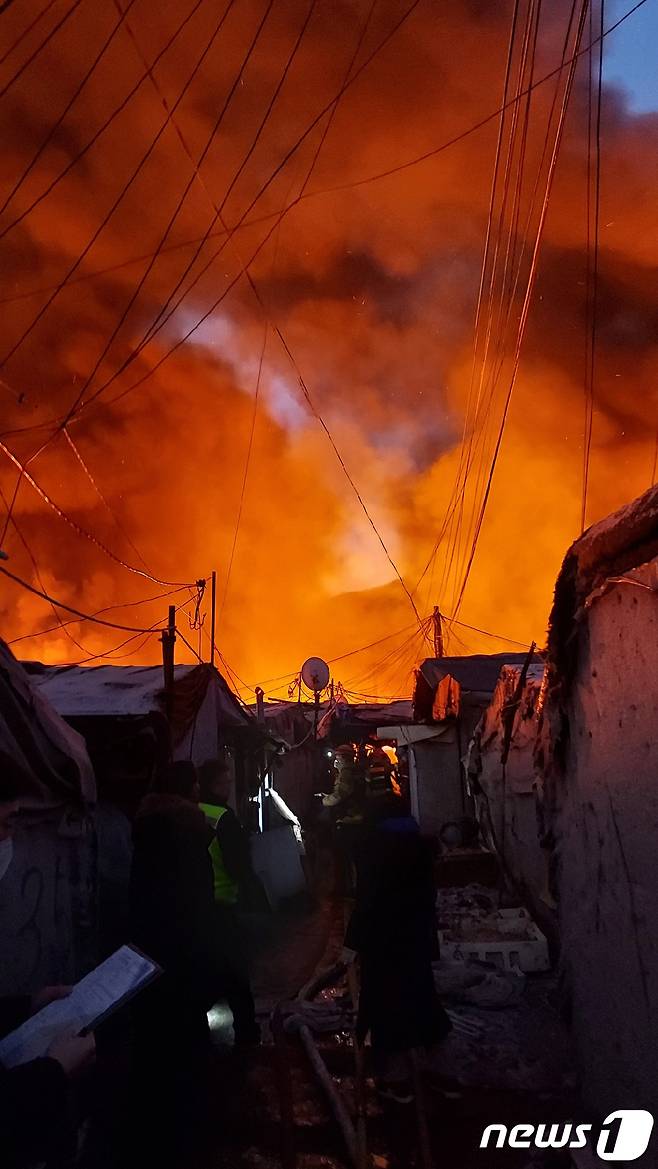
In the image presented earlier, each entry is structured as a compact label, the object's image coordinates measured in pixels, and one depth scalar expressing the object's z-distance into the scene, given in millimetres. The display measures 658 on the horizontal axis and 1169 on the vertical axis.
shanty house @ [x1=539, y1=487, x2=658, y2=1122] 3129
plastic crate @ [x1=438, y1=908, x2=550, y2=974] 7086
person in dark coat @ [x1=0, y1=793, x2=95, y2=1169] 1961
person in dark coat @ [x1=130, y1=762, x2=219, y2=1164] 4156
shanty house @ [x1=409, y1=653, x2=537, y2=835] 14508
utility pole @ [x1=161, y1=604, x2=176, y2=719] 8273
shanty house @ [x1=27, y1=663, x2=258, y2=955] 6648
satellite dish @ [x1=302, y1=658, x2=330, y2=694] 19906
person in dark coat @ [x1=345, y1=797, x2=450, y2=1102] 5039
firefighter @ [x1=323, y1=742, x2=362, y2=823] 16948
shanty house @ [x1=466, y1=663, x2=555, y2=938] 8117
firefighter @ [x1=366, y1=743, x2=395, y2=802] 16855
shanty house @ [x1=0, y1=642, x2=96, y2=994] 4312
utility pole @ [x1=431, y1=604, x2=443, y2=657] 30516
